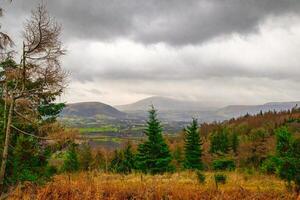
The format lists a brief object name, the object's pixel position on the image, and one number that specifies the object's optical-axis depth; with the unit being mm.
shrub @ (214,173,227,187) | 14078
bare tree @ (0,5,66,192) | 11133
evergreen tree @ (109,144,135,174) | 53781
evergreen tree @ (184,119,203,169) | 48938
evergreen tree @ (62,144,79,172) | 65562
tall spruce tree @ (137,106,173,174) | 35562
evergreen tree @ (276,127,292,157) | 14109
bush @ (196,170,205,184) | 13656
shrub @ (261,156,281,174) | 13650
